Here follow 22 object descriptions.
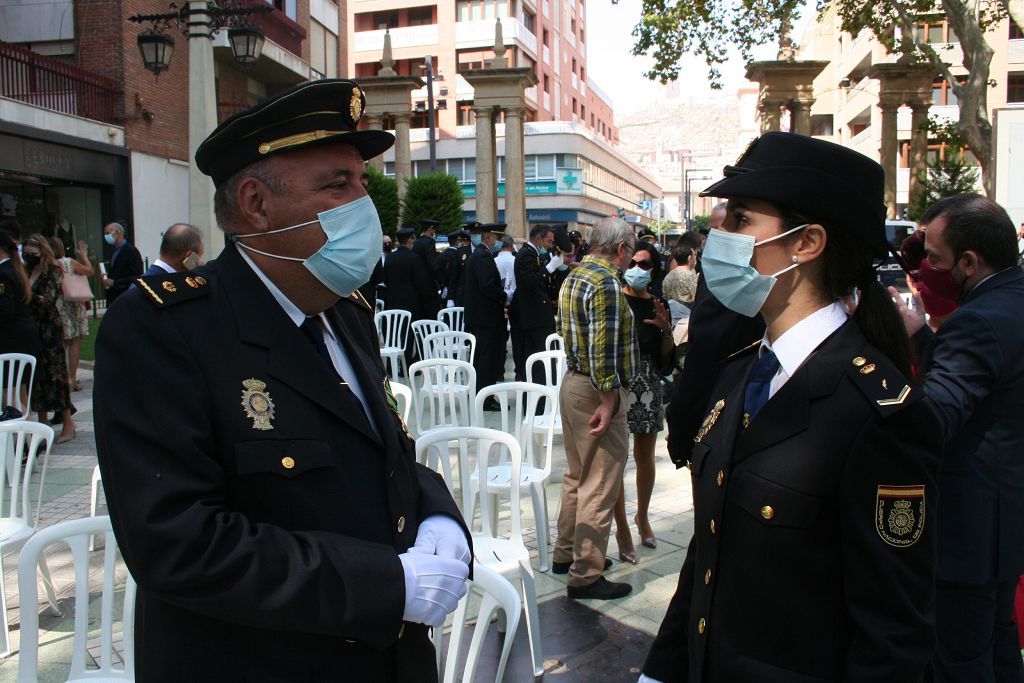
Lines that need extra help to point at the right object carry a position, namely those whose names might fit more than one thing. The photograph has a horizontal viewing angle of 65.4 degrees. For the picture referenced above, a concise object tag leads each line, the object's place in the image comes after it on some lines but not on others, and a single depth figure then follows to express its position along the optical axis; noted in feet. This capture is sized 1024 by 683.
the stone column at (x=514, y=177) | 92.89
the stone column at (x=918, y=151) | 76.79
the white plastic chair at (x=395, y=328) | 32.07
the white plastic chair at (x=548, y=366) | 20.62
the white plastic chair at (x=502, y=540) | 12.44
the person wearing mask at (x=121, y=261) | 33.45
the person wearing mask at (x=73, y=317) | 30.71
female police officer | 5.29
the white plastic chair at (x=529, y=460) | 15.85
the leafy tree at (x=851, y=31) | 44.86
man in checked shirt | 14.97
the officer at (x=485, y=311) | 33.50
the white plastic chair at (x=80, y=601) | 8.14
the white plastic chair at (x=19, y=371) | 20.34
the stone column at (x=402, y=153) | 99.50
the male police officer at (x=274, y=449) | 4.79
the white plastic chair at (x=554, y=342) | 26.35
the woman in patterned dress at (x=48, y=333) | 26.91
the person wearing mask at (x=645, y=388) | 16.79
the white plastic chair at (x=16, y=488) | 13.05
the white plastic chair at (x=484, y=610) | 7.46
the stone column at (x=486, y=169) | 90.68
